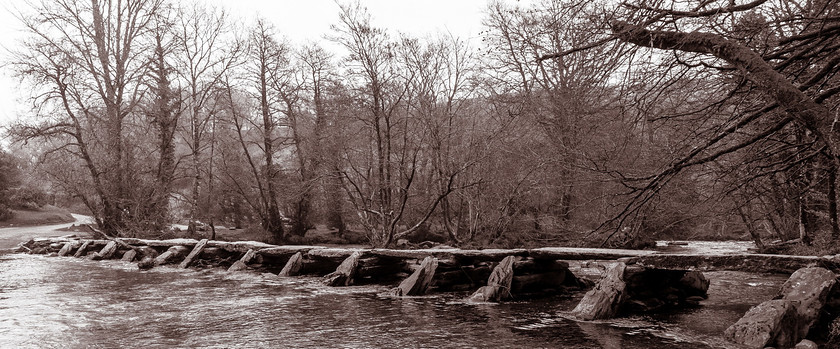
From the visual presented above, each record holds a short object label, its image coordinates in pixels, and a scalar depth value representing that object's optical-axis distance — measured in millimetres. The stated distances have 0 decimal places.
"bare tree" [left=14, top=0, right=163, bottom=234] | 22031
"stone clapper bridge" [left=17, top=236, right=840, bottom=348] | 5746
